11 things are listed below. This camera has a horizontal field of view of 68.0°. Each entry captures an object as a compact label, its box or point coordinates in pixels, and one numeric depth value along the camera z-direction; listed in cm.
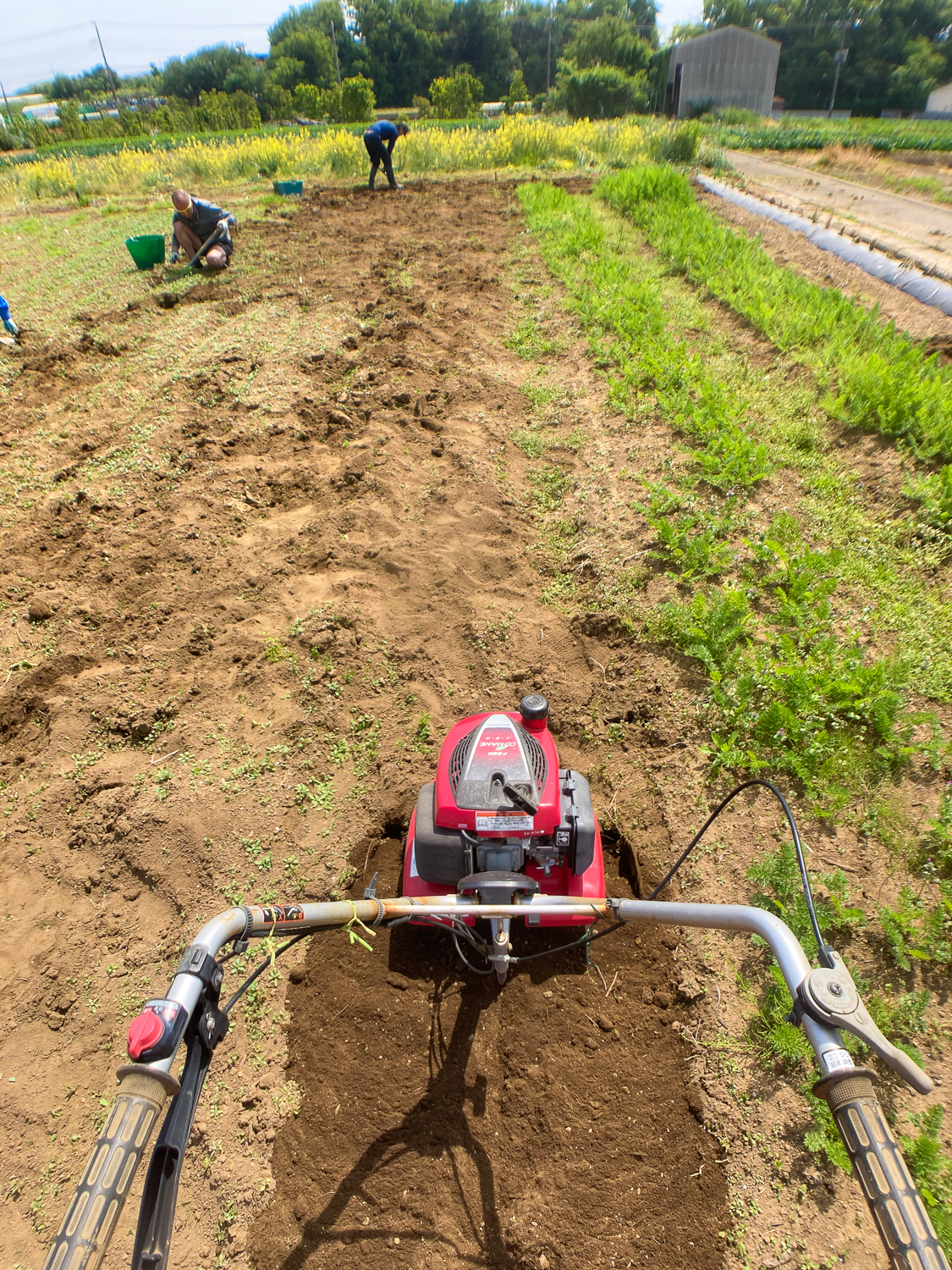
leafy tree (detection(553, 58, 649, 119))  3466
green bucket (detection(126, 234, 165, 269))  1012
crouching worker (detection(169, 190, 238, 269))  985
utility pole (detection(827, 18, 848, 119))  4279
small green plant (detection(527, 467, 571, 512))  555
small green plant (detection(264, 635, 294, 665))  433
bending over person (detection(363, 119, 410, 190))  1386
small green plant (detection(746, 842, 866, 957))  290
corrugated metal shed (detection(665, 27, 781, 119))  3353
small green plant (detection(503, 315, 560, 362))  761
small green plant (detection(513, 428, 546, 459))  609
